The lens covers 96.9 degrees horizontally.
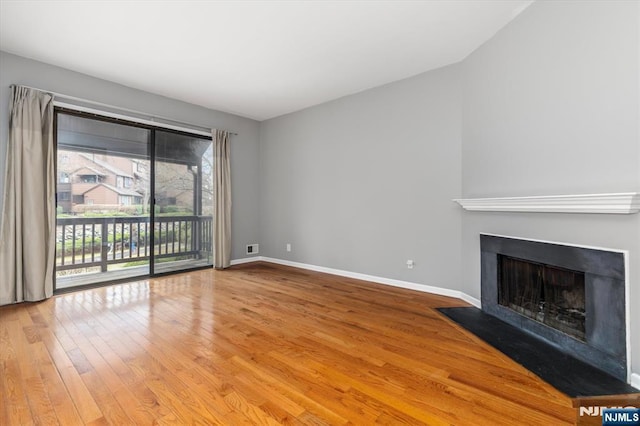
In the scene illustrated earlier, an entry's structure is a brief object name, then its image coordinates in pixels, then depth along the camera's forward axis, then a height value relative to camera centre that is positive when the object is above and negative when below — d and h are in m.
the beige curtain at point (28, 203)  2.96 +0.15
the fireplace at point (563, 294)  1.73 -0.62
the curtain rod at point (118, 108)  3.25 +1.42
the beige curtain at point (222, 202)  4.69 +0.22
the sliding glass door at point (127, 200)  3.53 +0.22
